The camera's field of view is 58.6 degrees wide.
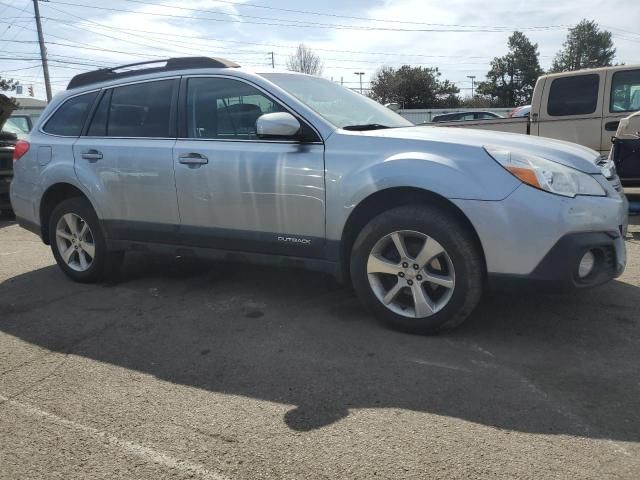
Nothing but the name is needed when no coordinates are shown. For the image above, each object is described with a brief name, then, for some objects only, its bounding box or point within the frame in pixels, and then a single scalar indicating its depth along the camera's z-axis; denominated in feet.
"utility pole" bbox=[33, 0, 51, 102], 117.80
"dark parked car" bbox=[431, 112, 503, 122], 82.94
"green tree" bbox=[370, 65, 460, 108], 215.10
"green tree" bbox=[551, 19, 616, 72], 268.00
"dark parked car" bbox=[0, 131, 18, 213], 30.68
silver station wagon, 10.96
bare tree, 179.07
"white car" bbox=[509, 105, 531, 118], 71.48
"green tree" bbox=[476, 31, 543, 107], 248.73
